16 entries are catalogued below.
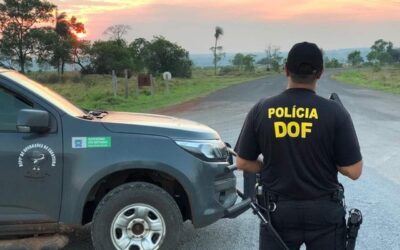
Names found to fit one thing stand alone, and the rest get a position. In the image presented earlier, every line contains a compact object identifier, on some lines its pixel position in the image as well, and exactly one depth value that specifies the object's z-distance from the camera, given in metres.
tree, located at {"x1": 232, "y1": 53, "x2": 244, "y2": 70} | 97.45
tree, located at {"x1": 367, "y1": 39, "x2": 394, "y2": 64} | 117.81
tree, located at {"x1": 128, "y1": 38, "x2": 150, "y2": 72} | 63.35
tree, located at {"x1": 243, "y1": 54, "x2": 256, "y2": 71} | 87.47
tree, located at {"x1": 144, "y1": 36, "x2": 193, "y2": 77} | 63.91
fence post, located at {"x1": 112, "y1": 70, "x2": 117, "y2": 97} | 24.92
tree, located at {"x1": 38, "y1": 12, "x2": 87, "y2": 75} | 57.38
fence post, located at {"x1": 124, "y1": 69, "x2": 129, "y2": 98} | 24.19
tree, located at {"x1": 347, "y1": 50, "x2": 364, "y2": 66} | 121.75
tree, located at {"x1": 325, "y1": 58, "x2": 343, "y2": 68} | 112.88
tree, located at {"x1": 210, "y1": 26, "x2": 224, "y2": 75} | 88.00
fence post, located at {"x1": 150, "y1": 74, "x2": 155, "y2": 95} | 26.60
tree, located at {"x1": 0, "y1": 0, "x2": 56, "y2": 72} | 55.88
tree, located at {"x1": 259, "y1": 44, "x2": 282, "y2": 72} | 87.85
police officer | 2.70
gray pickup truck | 4.40
